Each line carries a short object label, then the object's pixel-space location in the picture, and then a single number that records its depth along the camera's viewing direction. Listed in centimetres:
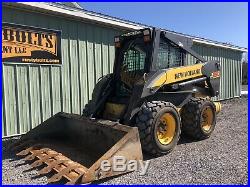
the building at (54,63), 483
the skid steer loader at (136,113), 342
